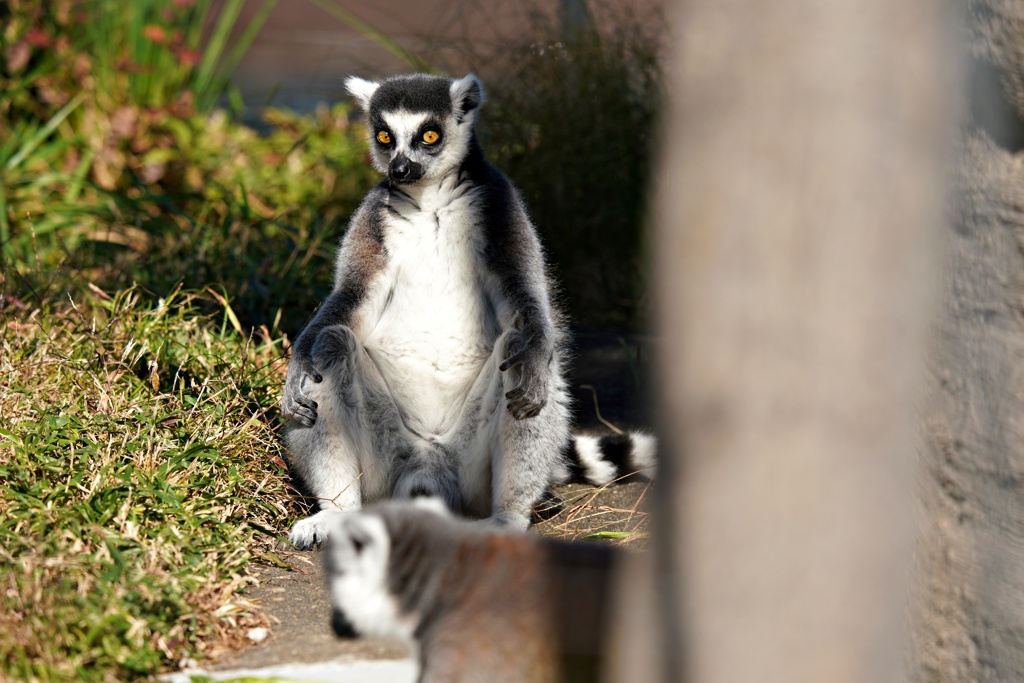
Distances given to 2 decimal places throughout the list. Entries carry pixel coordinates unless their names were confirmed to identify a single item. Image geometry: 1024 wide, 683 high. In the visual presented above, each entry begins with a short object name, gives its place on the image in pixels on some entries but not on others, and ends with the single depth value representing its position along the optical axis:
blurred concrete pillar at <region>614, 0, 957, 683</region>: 5.60
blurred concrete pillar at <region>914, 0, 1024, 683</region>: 7.22
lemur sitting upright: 7.61
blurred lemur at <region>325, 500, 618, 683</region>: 7.27
